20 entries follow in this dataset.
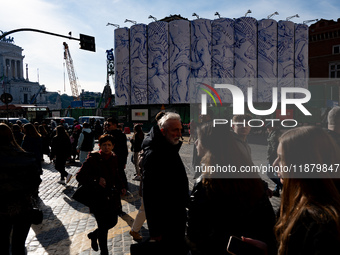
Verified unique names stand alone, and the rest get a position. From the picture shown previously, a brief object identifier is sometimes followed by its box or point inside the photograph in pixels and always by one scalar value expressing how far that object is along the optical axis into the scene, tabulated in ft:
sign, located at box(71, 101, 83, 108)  255.11
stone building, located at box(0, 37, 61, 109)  308.83
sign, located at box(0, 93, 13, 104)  37.42
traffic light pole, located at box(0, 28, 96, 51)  41.60
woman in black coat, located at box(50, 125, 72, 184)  24.63
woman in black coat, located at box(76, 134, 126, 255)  11.72
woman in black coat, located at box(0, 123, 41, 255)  9.28
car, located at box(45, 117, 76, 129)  74.00
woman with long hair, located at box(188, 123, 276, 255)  5.62
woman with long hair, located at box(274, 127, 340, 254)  3.81
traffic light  41.65
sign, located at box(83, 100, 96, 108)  237.25
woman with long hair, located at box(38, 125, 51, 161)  35.27
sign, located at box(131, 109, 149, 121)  98.73
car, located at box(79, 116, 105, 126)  79.14
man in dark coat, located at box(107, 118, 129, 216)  20.98
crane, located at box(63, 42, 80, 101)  289.53
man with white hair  8.25
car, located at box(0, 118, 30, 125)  65.09
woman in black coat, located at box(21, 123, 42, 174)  22.03
